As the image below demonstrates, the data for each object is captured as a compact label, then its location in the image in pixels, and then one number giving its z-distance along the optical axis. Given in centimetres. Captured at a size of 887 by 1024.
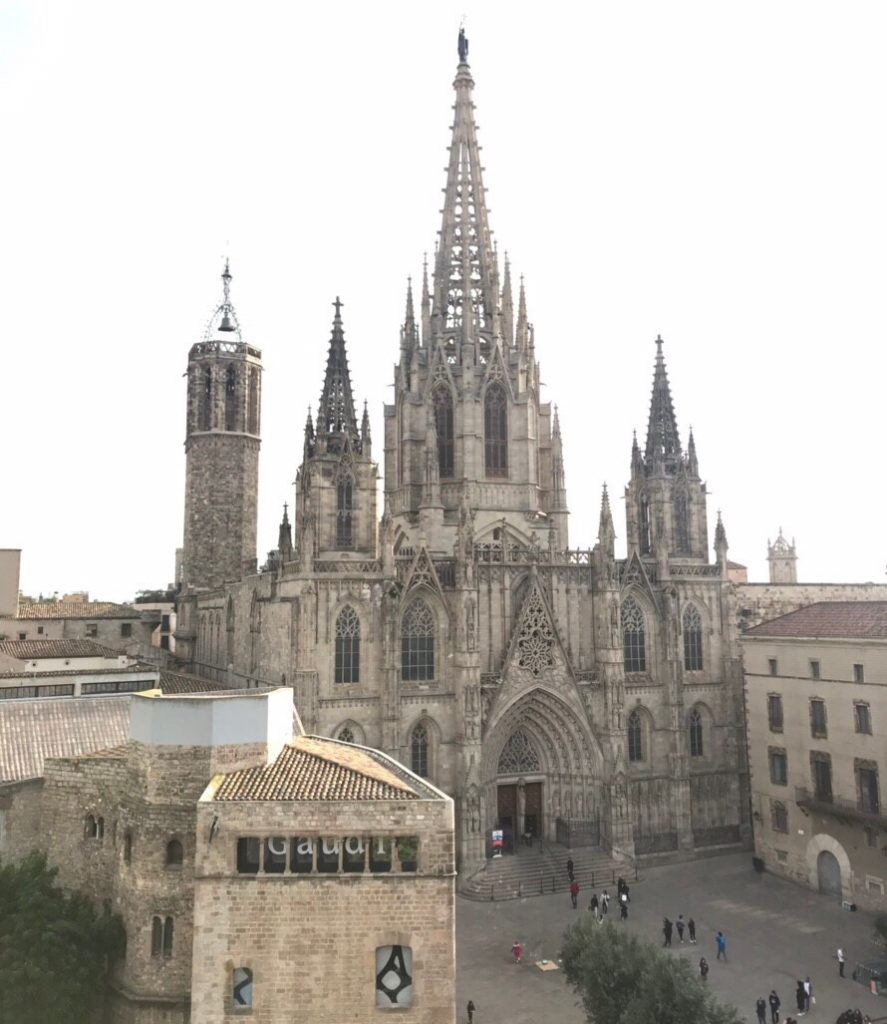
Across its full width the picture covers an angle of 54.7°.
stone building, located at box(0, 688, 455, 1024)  1919
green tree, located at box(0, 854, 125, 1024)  2011
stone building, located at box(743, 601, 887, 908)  3369
